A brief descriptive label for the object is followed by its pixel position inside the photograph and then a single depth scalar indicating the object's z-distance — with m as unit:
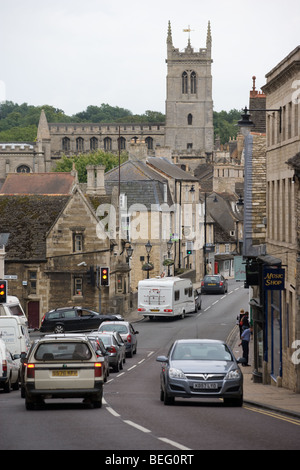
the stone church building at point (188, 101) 191.00
